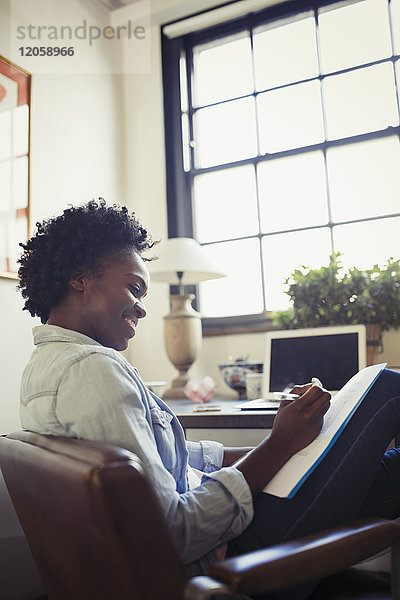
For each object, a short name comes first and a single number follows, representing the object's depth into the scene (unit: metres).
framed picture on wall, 1.99
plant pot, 1.87
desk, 1.44
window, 2.36
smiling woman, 0.79
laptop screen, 1.68
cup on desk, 1.90
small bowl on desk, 2.00
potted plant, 1.89
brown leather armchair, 0.60
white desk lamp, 2.16
